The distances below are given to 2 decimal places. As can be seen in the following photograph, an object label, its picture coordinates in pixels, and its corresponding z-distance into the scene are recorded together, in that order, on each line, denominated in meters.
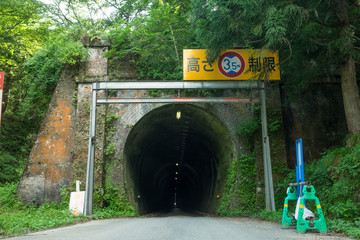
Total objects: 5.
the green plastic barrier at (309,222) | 5.83
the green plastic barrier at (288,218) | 6.62
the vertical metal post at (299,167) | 6.45
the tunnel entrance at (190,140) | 10.41
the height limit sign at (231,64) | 11.01
